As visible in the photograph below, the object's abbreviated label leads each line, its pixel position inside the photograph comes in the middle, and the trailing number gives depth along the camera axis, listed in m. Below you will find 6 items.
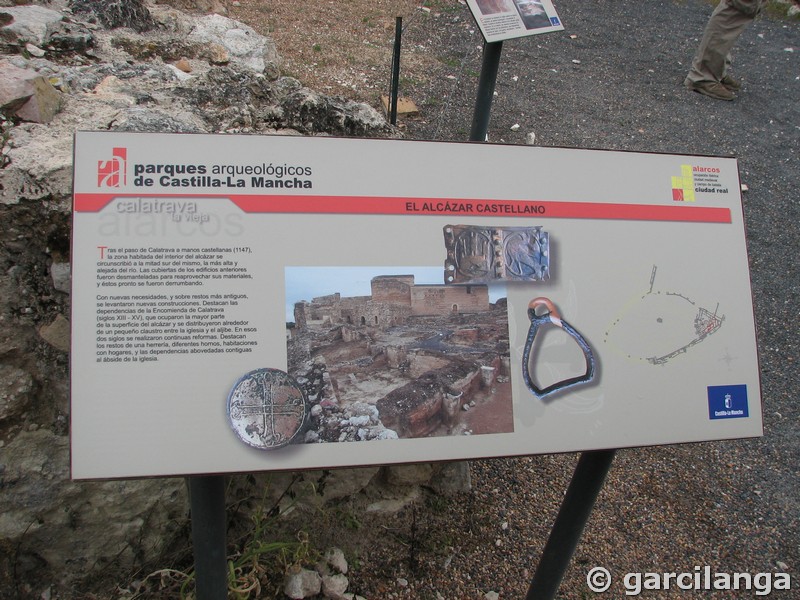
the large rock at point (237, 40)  3.45
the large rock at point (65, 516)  1.71
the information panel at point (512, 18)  2.78
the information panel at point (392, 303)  1.20
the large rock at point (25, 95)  1.87
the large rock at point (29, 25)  2.34
